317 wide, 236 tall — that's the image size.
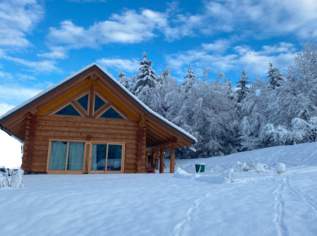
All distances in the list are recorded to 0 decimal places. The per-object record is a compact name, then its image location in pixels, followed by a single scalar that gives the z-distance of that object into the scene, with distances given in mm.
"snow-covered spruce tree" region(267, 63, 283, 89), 37656
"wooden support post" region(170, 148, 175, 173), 15715
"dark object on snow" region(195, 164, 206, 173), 14914
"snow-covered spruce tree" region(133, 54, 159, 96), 39688
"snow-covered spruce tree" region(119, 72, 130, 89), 44475
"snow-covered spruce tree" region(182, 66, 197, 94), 39156
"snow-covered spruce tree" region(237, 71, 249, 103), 41625
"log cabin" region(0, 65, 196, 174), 13961
